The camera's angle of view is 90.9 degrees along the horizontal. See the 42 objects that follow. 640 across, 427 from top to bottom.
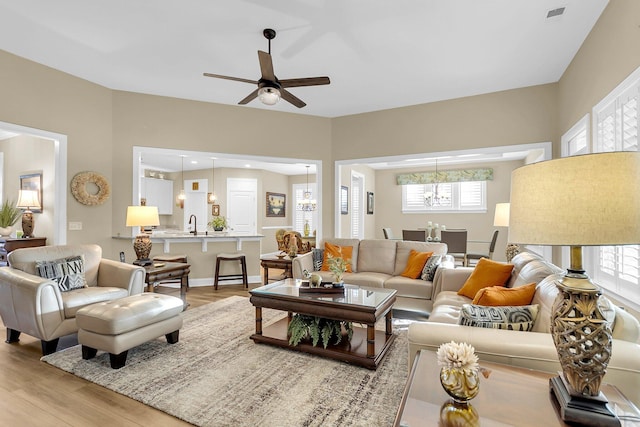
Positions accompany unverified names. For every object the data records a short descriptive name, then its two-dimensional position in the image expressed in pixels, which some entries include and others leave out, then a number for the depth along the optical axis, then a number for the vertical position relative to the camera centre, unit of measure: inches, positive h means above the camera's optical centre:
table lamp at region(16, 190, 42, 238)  200.7 +6.5
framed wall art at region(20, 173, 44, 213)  212.4 +22.8
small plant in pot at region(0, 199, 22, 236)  213.8 -0.8
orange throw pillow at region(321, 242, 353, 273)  178.4 -20.9
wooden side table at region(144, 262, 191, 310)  149.8 -28.2
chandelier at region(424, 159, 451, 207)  317.7 +20.2
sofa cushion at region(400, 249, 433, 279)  158.2 -24.6
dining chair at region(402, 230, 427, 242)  244.2 -15.1
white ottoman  97.3 -35.1
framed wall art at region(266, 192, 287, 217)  382.0 +14.8
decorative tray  118.3 -27.8
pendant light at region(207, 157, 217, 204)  326.6 +25.7
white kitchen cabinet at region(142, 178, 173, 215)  353.4 +26.2
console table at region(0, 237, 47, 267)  192.9 -17.3
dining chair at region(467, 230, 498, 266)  244.3 -30.7
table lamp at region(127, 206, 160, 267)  156.5 -3.0
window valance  304.6 +40.9
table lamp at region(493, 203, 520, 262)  149.4 -0.9
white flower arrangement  44.2 -20.1
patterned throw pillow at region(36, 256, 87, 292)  120.0 -21.8
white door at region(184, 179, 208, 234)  357.1 +16.2
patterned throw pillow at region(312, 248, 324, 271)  178.6 -24.1
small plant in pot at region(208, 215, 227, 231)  242.8 -6.2
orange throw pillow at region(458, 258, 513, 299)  115.6 -22.6
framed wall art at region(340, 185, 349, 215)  281.5 +14.7
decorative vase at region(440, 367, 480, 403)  43.9 -23.5
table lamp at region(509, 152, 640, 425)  37.7 -1.2
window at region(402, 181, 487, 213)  312.7 +19.7
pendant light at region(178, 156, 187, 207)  346.0 +24.1
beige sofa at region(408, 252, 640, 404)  52.1 -24.7
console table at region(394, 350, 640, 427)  42.1 -27.2
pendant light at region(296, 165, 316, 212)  342.1 +12.7
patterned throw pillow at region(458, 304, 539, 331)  69.4 -22.7
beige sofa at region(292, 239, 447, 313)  148.3 -28.7
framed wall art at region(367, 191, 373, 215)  343.0 +14.6
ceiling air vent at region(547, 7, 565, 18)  108.0 +71.2
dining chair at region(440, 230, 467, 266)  237.0 -19.4
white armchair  105.8 -29.4
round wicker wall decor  169.5 +15.4
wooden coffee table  101.0 -32.5
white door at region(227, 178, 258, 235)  357.4 +13.6
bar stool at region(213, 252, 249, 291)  210.2 -35.5
